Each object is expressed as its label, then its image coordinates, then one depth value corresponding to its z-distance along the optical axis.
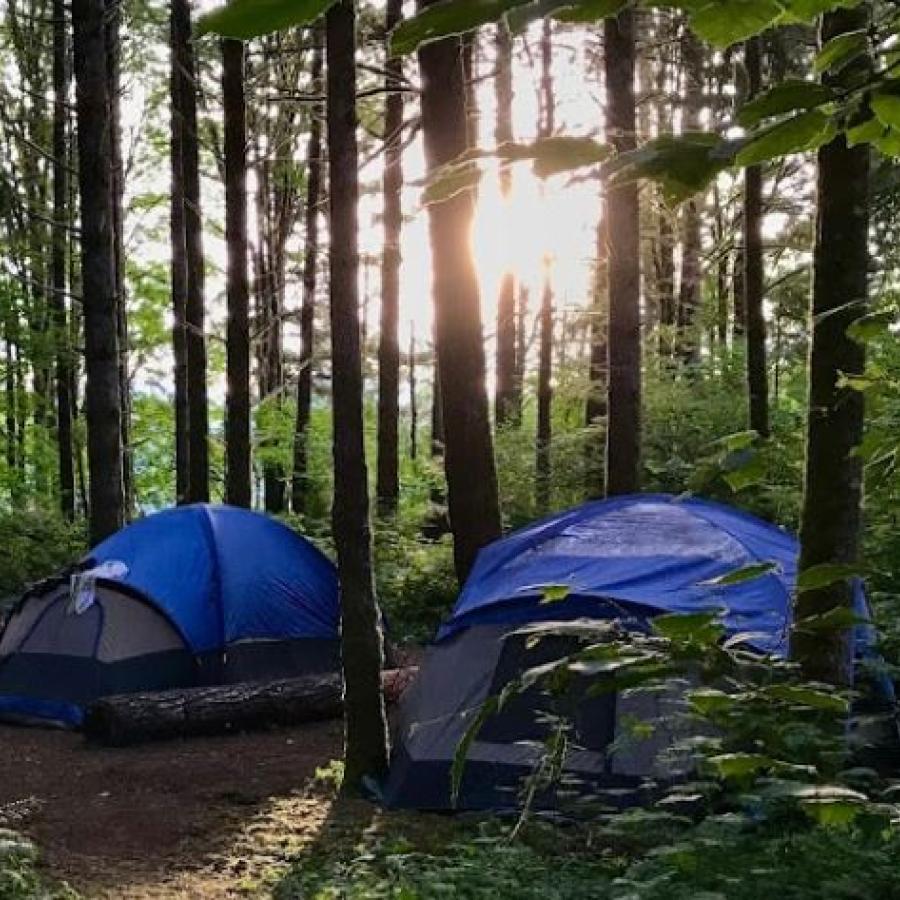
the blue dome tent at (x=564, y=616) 6.04
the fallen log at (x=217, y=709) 8.31
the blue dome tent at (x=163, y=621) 9.23
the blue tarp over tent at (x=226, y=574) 9.46
